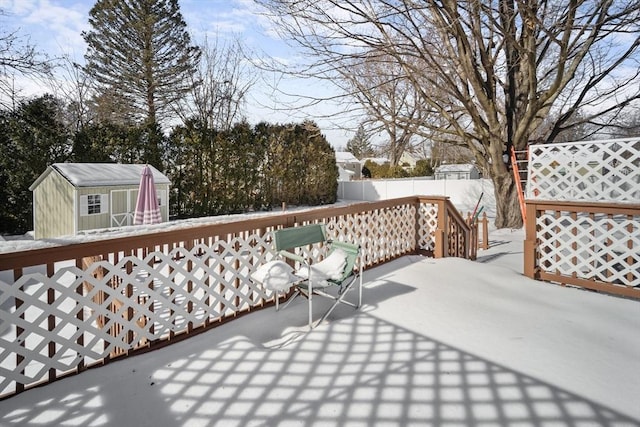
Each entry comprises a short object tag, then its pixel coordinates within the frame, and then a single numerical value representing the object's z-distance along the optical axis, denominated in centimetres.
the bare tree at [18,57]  774
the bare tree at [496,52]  582
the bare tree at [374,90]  726
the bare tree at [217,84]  1783
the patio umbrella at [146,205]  852
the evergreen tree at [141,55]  1609
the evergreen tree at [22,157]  970
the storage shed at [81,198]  860
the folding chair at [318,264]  314
